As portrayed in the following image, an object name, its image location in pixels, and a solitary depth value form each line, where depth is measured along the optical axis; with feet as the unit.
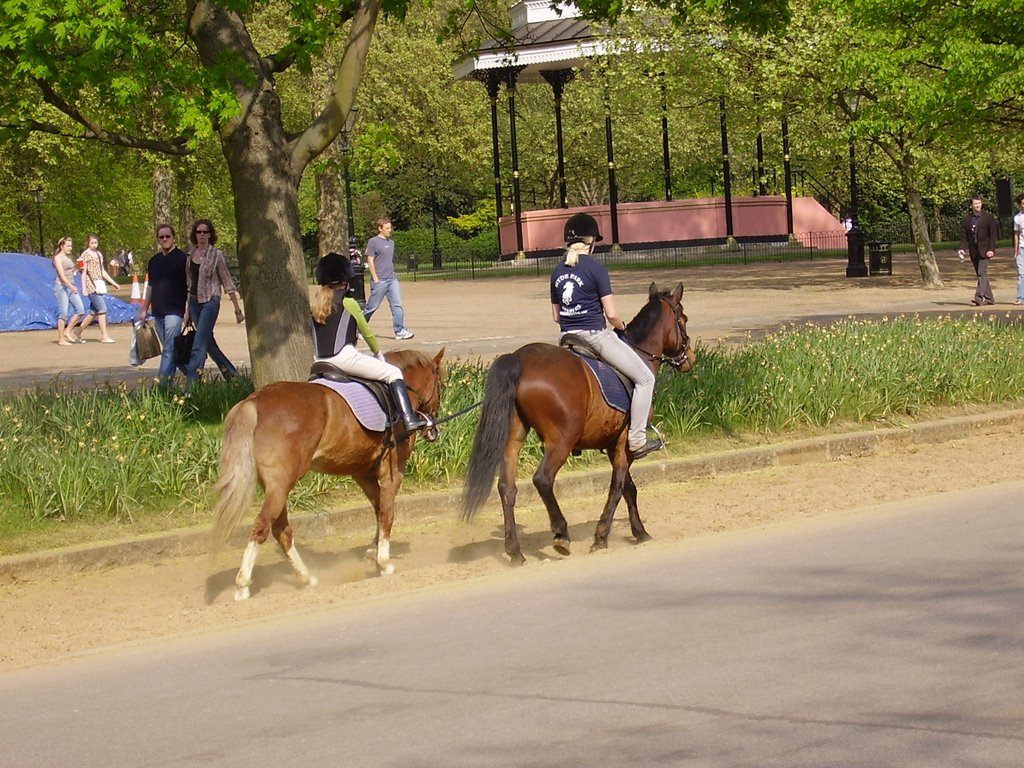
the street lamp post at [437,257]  200.64
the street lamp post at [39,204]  175.42
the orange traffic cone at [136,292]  133.65
